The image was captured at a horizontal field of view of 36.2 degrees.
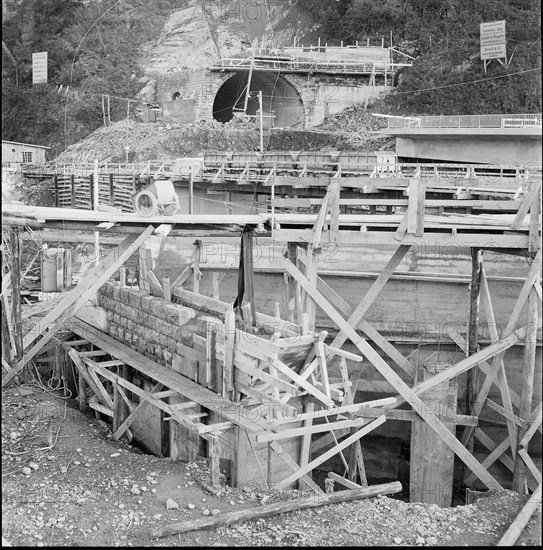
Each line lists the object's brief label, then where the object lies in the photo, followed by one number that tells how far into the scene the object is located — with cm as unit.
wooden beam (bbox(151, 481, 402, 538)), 840
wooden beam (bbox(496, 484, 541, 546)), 866
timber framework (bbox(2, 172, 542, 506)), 1033
